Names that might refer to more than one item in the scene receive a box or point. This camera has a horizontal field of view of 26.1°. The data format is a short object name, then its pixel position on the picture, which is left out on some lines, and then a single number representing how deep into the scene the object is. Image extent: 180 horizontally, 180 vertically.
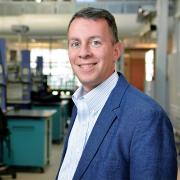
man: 1.07
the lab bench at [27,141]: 5.95
